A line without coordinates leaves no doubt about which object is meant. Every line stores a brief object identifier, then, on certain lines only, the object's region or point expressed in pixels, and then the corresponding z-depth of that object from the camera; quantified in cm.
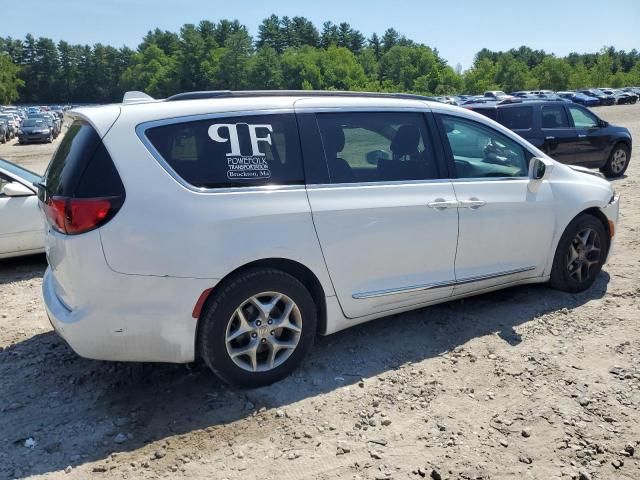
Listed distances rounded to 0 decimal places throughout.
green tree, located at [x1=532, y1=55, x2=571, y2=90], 9388
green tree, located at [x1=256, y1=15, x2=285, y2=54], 15475
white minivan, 317
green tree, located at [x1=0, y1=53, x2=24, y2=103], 10431
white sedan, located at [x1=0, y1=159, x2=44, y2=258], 621
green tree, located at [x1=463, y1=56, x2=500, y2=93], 9500
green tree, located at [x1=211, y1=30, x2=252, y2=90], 11938
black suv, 1156
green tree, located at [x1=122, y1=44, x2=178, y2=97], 13238
